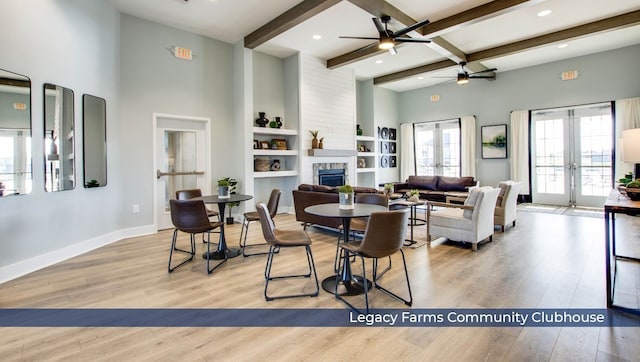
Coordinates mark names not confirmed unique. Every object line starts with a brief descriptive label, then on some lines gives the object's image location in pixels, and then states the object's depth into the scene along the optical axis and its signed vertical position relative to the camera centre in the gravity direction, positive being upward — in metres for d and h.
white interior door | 5.69 +0.43
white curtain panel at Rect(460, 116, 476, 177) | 9.08 +0.95
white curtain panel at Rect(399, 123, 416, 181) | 10.45 +0.91
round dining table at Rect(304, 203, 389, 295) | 2.91 -0.89
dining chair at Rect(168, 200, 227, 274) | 3.49 -0.39
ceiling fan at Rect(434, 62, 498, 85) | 7.05 +2.30
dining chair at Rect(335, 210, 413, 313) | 2.47 -0.45
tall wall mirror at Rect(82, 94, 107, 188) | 4.41 +0.62
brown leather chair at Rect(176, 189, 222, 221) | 4.62 -0.19
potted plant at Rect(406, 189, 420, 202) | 5.26 -0.29
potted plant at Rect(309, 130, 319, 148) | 7.23 +0.91
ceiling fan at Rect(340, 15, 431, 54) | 4.76 +2.19
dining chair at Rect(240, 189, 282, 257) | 4.25 -0.39
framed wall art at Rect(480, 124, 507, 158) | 8.60 +1.02
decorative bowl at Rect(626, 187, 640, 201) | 2.89 -0.16
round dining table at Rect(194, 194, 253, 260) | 3.98 -0.72
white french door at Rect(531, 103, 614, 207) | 7.34 +0.53
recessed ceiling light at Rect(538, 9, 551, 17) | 5.18 +2.70
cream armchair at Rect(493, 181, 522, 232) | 5.16 -0.40
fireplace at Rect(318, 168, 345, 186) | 7.57 +0.06
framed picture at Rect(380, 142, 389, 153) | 10.07 +1.02
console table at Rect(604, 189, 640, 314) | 2.48 -0.28
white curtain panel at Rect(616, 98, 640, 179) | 6.66 +1.21
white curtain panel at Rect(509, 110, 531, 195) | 8.19 +0.77
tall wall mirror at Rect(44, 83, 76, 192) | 3.77 +0.55
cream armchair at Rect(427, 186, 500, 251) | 4.25 -0.59
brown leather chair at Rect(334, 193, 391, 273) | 3.60 -0.26
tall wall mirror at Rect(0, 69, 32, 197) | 3.27 +0.52
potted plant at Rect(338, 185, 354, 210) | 3.20 -0.18
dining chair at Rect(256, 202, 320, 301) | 2.85 -0.57
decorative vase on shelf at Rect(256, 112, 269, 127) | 6.76 +1.27
